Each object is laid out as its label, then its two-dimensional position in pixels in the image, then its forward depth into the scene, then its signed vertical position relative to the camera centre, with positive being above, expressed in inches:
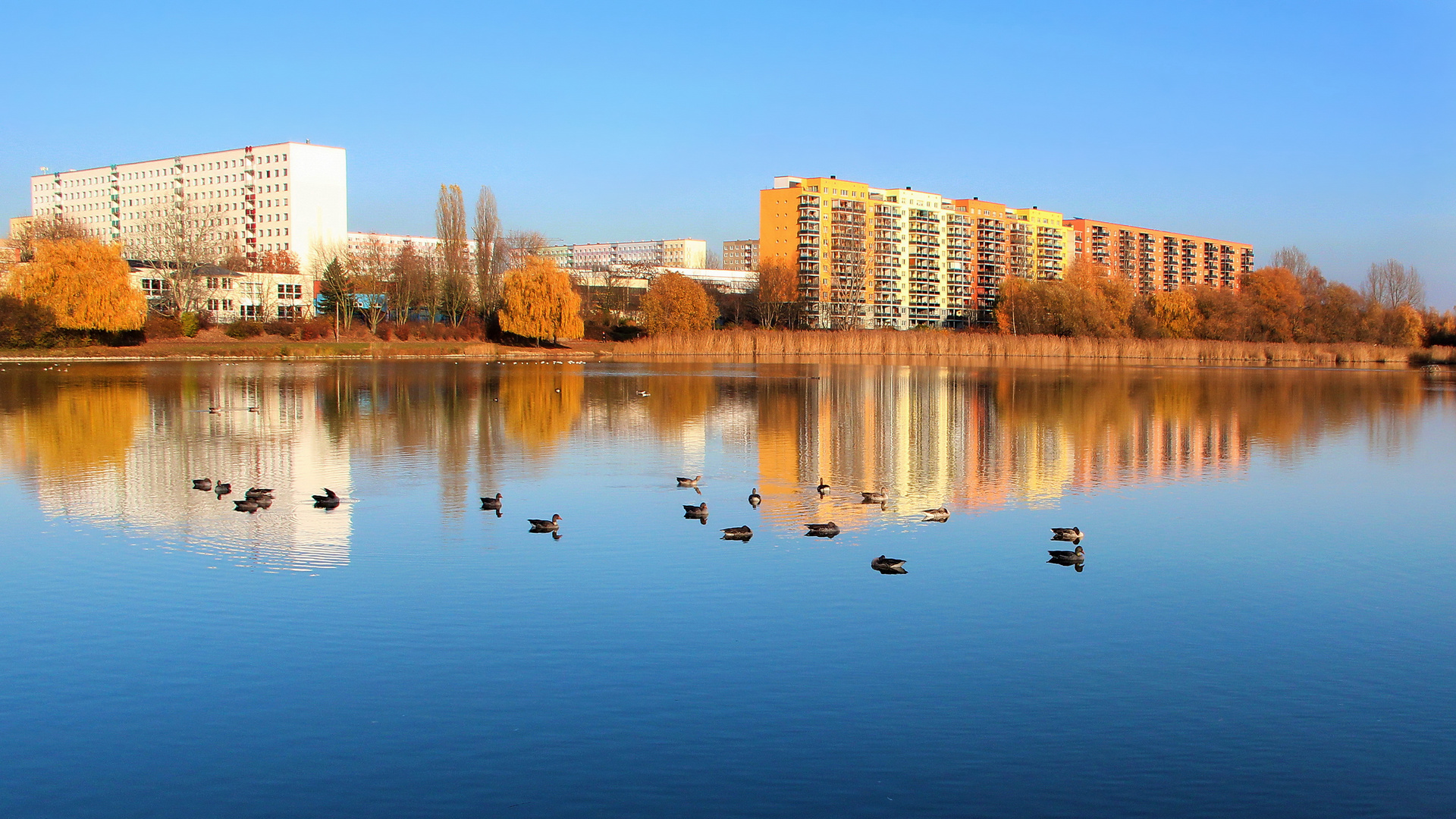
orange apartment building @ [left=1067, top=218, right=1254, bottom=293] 6481.3 +632.1
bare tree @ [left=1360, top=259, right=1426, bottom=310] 4264.3 +273.9
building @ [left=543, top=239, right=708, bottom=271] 7263.8 +698.1
